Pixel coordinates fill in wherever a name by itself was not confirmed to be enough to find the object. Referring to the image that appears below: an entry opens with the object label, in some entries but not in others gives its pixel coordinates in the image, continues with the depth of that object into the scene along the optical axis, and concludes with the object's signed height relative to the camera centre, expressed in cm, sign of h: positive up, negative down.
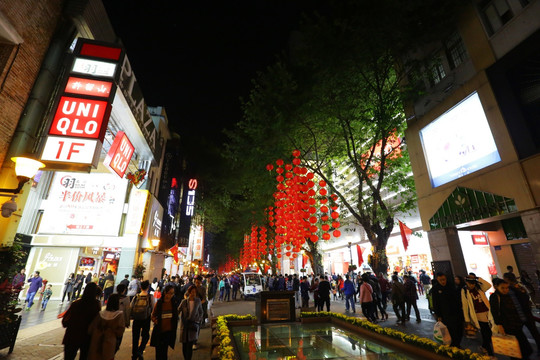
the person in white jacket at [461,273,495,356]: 615 -85
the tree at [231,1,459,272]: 1143 +887
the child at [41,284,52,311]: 1288 -88
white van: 2275 -79
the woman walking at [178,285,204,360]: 586 -101
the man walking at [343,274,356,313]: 1342 -75
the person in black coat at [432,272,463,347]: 626 -81
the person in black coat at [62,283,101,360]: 447 -76
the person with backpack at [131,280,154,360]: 612 -95
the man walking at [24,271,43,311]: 1248 -51
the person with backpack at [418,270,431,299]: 1532 -33
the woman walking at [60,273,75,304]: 1462 -41
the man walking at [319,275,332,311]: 1260 -80
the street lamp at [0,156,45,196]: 585 +231
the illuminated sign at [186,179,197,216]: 2930 +840
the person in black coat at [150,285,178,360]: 548 -99
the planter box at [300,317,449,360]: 585 -173
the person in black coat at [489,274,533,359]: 516 -84
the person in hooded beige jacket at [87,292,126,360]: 434 -90
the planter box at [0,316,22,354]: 588 -126
